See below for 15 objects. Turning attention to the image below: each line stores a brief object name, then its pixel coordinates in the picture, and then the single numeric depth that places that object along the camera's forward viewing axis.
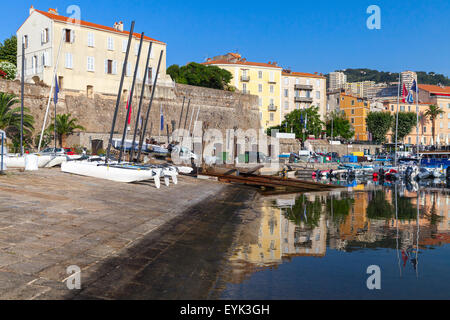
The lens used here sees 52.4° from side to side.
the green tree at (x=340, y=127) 94.62
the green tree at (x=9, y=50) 65.00
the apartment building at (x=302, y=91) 98.69
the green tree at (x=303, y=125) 86.31
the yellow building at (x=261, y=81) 91.69
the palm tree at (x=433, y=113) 105.50
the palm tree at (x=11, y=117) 41.78
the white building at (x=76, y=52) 51.81
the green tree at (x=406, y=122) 99.50
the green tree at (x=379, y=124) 99.12
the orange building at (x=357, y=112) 104.94
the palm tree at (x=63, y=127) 47.16
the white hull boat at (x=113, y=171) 22.17
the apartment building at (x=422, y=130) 108.12
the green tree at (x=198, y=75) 78.75
